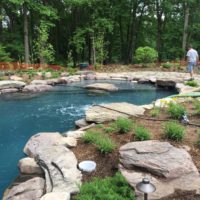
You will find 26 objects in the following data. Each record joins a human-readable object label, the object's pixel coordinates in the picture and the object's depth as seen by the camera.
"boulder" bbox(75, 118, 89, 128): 5.76
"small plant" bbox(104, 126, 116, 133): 4.75
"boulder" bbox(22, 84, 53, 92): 10.57
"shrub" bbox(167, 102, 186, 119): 5.25
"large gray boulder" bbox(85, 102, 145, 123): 5.55
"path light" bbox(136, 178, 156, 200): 2.48
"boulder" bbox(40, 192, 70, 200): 2.92
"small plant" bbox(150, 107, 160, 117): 5.53
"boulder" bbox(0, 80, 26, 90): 10.50
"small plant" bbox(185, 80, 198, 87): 9.41
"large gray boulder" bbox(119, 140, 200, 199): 3.15
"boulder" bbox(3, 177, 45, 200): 3.22
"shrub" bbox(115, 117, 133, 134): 4.60
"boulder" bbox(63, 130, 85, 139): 4.76
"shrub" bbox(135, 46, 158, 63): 15.65
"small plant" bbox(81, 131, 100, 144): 4.37
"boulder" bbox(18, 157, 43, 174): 3.95
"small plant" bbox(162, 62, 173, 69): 14.86
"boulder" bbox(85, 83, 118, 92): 10.54
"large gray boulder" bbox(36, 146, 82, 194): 3.29
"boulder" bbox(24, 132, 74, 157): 4.47
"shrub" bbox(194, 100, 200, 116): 5.37
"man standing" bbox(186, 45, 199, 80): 10.75
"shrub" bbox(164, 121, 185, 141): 4.13
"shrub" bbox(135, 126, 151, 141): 4.21
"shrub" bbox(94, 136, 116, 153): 3.96
